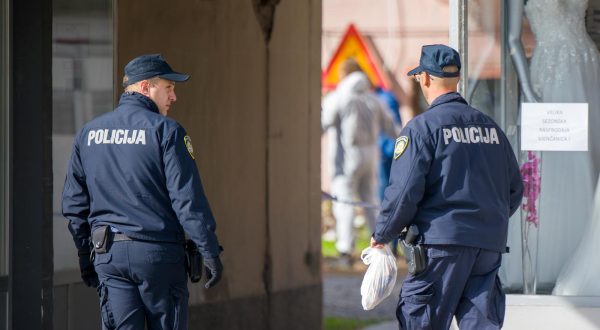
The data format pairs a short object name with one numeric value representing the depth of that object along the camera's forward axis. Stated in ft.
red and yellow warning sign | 115.65
